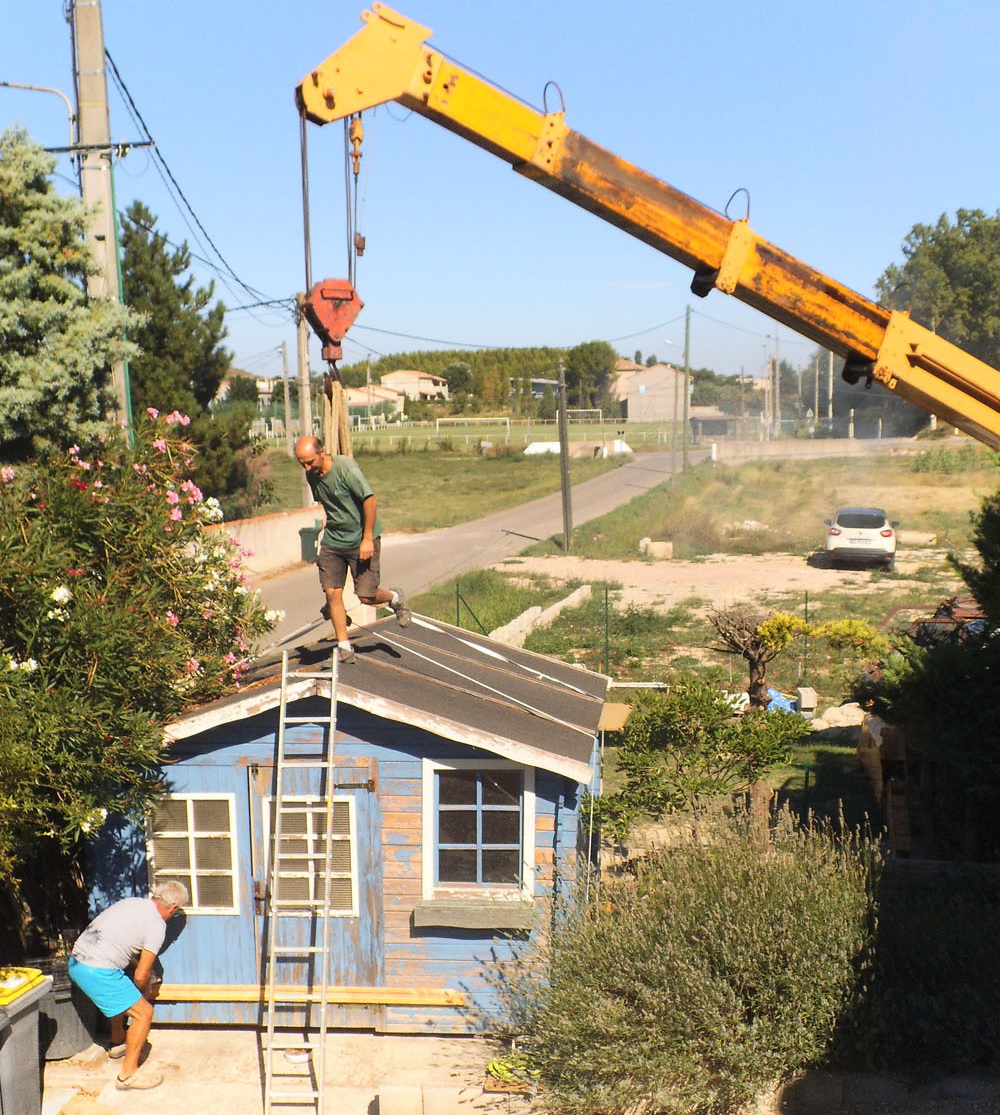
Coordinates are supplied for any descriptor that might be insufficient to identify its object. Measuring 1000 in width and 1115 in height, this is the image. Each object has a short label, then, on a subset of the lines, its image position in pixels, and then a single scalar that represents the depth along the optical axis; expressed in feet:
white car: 94.02
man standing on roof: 26.73
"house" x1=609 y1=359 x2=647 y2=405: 398.15
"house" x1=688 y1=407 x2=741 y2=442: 294.66
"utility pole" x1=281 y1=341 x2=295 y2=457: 156.47
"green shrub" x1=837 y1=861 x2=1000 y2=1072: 22.30
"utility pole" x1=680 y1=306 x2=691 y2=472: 138.10
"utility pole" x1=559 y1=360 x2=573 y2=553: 107.34
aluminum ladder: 24.82
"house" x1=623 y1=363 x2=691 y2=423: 364.58
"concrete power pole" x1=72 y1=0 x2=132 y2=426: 37.14
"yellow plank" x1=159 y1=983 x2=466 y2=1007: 25.46
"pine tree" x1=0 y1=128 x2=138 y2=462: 40.81
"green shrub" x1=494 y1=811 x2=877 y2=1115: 21.61
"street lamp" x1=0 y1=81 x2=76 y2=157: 42.98
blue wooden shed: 25.36
